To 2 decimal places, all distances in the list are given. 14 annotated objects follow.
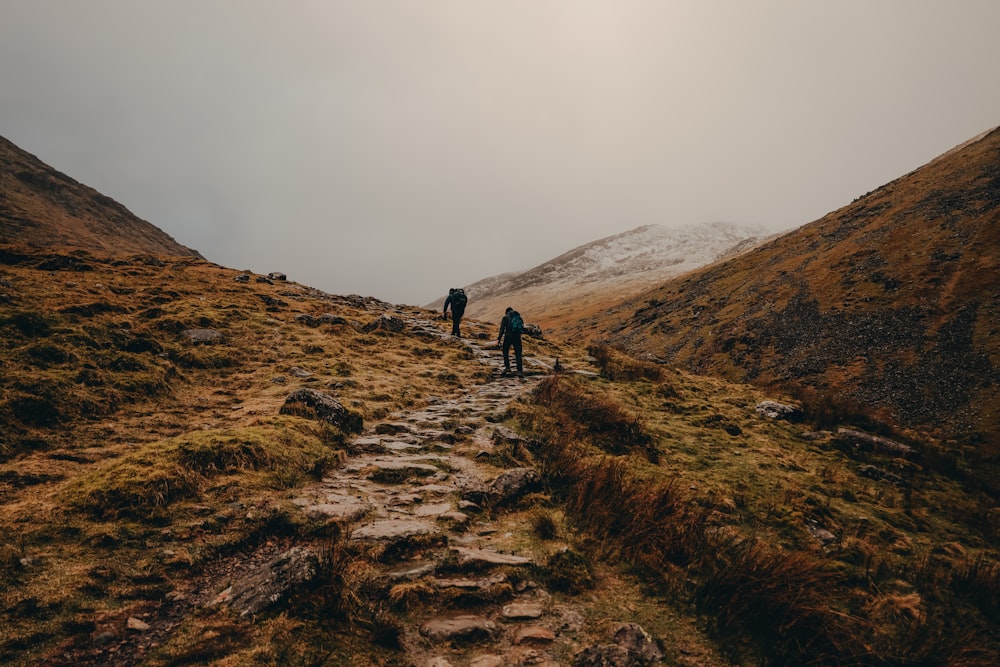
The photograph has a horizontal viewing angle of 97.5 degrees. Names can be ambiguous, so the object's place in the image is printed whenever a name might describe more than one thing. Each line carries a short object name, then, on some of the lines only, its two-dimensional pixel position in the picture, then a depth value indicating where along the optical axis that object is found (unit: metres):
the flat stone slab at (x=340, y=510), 6.43
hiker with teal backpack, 18.33
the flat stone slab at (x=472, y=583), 5.20
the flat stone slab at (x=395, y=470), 8.20
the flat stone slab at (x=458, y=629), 4.47
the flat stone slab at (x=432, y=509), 6.86
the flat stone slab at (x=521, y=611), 4.84
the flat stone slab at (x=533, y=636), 4.52
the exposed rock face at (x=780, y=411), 15.27
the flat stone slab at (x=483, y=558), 5.64
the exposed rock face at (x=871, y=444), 12.90
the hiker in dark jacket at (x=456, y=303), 25.03
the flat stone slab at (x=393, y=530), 5.94
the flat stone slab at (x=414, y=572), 5.24
